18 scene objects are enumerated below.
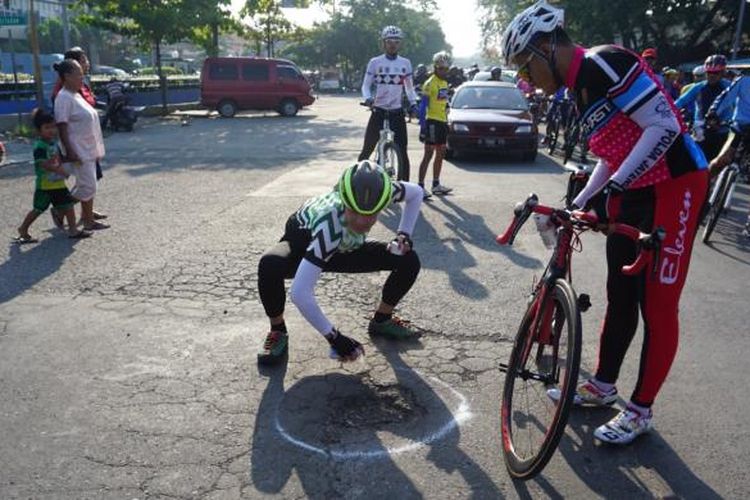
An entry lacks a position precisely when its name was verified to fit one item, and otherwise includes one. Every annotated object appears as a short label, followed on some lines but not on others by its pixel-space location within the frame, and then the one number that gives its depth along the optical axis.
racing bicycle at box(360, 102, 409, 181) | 8.81
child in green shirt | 6.50
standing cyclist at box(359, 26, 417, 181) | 8.62
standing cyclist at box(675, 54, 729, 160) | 7.60
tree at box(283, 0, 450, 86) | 59.38
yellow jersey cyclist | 8.86
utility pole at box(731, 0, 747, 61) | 20.25
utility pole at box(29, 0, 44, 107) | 15.21
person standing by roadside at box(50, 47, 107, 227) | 6.98
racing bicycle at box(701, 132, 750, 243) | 6.76
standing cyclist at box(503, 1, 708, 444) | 2.71
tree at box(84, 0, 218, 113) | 23.36
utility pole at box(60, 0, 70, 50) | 25.48
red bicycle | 2.59
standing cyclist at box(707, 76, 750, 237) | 6.54
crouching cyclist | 3.47
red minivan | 23.69
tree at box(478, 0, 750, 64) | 25.66
